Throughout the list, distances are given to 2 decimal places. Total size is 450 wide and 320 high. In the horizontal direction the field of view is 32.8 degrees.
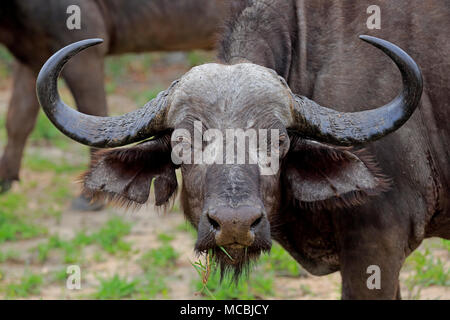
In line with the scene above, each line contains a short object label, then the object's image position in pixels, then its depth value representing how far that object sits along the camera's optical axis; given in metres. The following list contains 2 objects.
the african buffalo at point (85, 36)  8.07
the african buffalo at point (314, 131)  4.01
